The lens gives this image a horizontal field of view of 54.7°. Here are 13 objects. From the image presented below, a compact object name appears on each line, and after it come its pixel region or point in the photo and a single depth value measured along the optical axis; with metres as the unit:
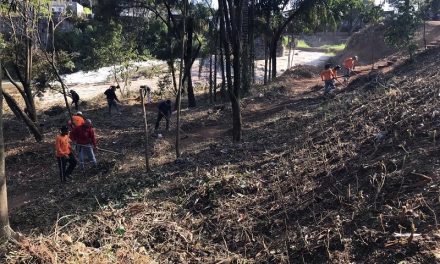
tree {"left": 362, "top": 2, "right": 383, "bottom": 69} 22.20
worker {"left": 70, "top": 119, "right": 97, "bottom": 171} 10.39
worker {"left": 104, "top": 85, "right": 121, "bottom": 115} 17.39
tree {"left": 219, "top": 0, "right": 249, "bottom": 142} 10.36
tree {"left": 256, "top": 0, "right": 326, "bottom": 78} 22.66
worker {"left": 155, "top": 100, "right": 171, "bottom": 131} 13.86
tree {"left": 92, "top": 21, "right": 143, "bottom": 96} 24.72
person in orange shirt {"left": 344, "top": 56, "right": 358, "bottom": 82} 18.83
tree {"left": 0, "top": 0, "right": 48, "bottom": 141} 13.46
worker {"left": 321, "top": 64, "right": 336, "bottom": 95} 15.60
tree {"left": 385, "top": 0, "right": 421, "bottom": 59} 17.12
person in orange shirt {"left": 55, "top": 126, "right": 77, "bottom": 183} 9.75
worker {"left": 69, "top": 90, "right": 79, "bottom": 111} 19.10
